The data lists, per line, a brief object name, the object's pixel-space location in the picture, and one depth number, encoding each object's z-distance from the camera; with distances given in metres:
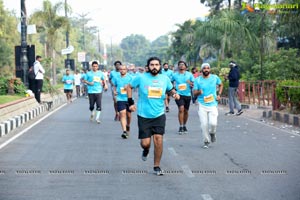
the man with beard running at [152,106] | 9.59
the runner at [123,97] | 15.05
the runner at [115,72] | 16.01
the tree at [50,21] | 47.59
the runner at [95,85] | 18.59
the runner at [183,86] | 15.94
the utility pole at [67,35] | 48.87
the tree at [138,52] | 175.82
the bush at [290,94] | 18.77
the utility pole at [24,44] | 25.83
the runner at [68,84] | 31.43
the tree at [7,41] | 55.56
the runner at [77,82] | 38.09
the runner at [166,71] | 23.38
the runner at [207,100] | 12.95
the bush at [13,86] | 25.78
